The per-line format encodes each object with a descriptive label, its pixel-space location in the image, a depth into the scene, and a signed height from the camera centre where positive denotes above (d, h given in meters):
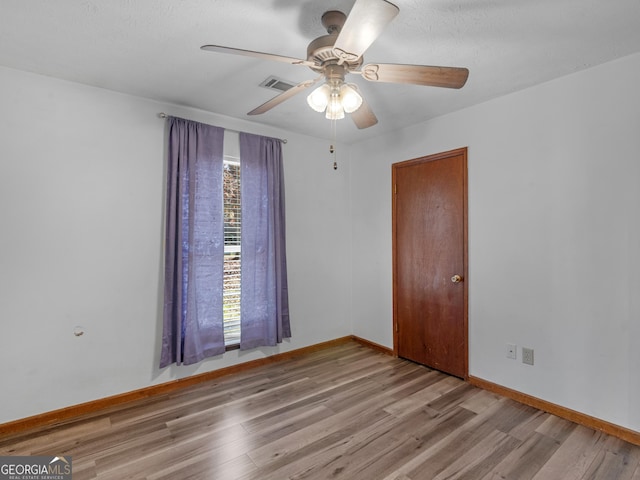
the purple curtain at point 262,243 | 3.21 +0.06
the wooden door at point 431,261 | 3.02 -0.12
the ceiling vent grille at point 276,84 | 2.39 +1.25
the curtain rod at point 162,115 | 2.76 +1.14
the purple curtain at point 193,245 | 2.77 +0.04
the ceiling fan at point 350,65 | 1.26 +0.89
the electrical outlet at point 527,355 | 2.56 -0.85
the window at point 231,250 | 3.16 -0.01
